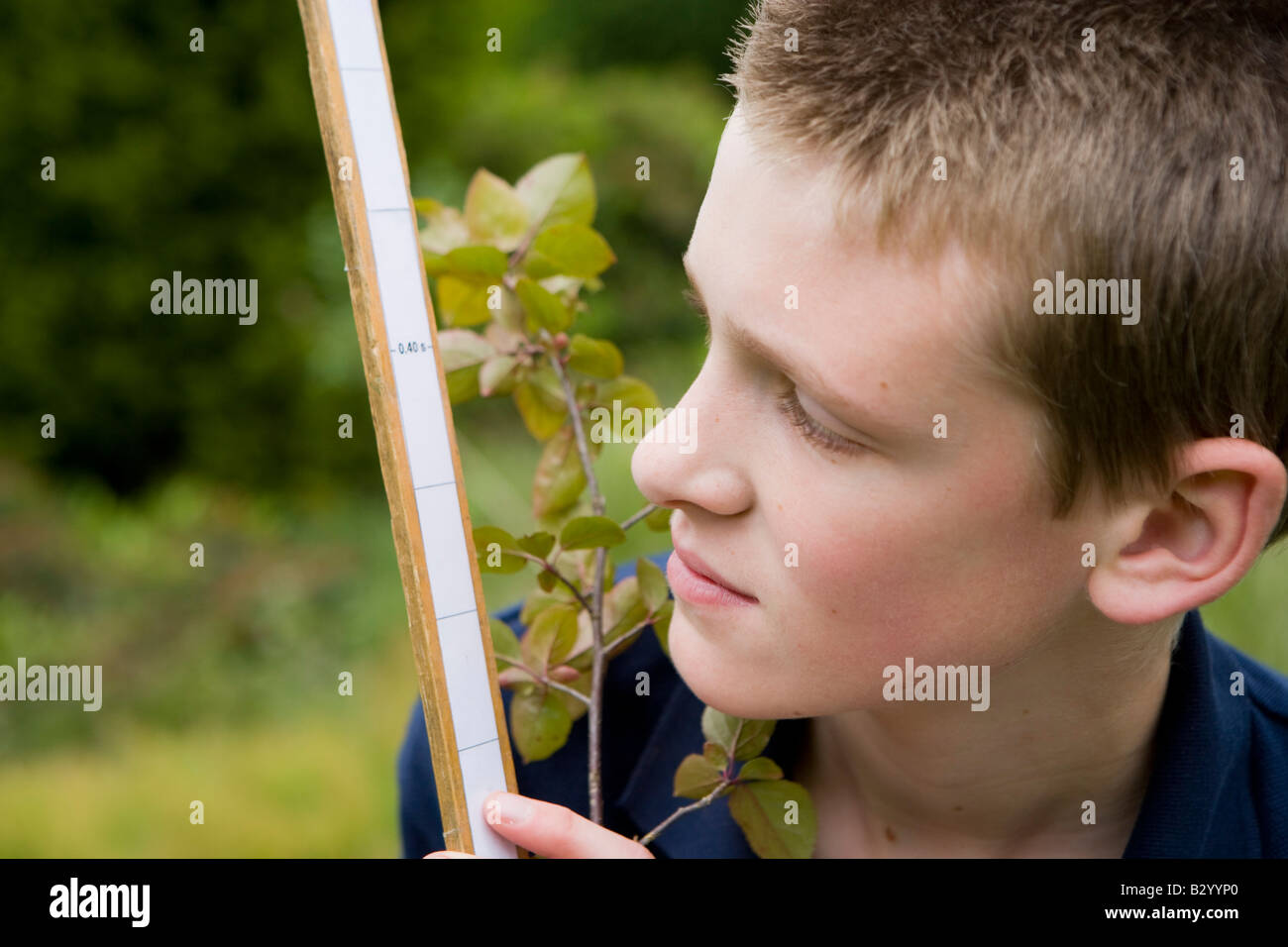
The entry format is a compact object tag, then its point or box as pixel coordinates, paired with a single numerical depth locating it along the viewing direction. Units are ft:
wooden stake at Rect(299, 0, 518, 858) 2.66
